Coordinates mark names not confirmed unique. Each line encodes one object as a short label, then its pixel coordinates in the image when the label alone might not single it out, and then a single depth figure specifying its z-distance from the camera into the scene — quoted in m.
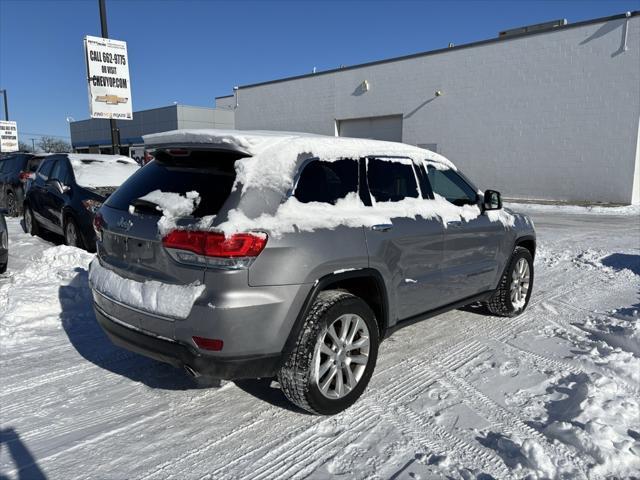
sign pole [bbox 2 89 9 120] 36.09
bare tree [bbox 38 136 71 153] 67.76
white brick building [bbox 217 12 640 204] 18.17
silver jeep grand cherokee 2.76
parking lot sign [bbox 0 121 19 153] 27.89
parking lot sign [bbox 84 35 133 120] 11.08
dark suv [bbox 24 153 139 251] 7.52
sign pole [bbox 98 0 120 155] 11.50
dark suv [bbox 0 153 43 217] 12.10
